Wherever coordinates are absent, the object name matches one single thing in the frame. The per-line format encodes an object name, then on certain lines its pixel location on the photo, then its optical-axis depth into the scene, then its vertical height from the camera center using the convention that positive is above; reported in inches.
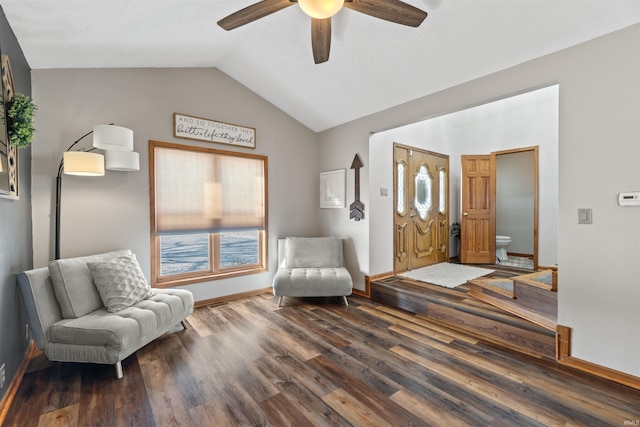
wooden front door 169.5 +0.2
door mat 152.6 -38.3
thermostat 75.7 +2.1
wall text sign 137.5 +40.1
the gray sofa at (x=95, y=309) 82.7 -32.6
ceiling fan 63.6 +48.1
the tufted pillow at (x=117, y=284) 95.3 -25.1
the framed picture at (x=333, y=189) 167.2 +12.3
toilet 206.2 -28.4
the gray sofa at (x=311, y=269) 138.9 -31.9
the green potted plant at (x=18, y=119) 76.3 +25.0
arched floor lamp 96.7 +19.0
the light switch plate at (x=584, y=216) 84.0 -2.7
